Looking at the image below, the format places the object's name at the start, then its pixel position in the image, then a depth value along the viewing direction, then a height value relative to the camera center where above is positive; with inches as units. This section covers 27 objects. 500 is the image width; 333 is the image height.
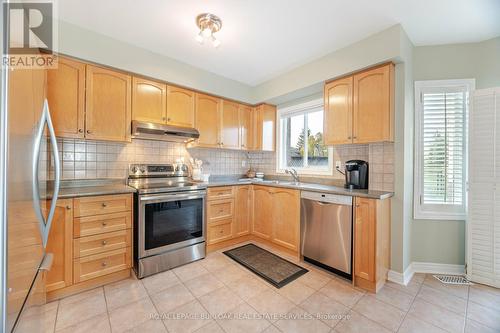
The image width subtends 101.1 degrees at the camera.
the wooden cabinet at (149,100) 97.6 +31.7
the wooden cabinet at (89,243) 70.0 -28.8
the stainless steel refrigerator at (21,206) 23.1 -5.8
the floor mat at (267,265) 84.8 -45.7
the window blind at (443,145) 87.9 +9.4
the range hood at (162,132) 94.9 +16.3
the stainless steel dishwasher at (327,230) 83.0 -27.8
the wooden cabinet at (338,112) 94.5 +26.3
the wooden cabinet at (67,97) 78.7 +26.4
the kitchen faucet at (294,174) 126.8 -5.0
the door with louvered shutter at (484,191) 79.3 -9.1
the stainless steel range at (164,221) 84.4 -25.0
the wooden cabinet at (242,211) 119.7 -26.9
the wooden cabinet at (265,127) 141.9 +27.3
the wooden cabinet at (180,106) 107.7 +31.7
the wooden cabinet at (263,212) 115.9 -27.0
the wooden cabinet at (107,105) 86.4 +26.4
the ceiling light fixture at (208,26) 74.4 +52.5
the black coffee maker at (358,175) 93.7 -3.8
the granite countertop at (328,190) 78.7 -10.3
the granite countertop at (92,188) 73.9 -9.8
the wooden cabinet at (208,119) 118.9 +27.5
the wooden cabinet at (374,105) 83.1 +26.2
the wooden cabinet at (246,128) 139.6 +26.3
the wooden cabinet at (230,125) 130.0 +26.2
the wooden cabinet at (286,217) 101.9 -26.6
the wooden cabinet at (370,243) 76.2 -29.1
